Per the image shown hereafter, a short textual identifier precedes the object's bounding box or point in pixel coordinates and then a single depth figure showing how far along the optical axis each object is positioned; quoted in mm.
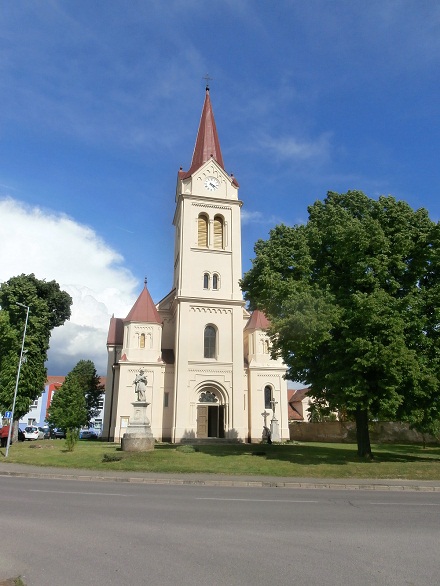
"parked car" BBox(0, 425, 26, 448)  32884
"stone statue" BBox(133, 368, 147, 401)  25578
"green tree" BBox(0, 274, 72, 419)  33375
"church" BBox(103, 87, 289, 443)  38188
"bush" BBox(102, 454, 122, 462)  20766
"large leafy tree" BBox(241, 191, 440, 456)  19359
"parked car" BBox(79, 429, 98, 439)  57875
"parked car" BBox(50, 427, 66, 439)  58544
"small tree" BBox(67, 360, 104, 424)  62844
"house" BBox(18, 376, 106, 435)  89250
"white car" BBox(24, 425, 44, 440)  45488
